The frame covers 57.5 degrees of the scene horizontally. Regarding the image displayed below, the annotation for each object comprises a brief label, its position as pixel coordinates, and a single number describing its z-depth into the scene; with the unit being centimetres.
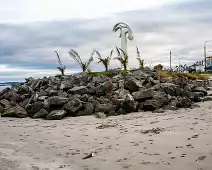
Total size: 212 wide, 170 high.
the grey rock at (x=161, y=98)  718
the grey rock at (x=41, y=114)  733
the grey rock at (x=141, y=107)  715
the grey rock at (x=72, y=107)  717
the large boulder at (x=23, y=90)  1000
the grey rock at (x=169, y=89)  815
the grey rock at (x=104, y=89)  823
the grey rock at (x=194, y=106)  688
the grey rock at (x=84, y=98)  781
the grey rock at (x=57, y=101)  757
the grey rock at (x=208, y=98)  779
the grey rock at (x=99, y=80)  907
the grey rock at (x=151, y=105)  705
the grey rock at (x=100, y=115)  668
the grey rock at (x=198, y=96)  782
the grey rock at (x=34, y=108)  775
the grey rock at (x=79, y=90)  846
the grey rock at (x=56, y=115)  696
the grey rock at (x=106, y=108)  711
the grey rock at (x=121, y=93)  776
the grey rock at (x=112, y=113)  685
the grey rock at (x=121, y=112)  694
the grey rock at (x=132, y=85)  835
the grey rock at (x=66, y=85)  907
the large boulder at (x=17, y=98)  939
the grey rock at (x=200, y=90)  879
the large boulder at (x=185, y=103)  699
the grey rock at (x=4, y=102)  918
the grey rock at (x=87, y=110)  715
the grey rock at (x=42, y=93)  864
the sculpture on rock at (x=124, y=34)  1371
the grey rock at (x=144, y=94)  748
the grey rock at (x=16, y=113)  762
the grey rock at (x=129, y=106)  705
